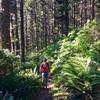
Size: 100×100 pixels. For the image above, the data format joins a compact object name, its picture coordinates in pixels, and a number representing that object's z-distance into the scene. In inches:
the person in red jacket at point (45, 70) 301.1
